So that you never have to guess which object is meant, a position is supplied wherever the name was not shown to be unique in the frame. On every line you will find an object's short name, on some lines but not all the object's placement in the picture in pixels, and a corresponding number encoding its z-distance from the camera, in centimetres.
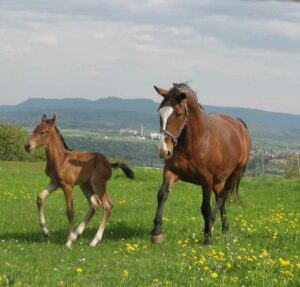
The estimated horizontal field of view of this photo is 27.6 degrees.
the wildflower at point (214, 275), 780
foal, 1210
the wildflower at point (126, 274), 793
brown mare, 1130
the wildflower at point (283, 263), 854
